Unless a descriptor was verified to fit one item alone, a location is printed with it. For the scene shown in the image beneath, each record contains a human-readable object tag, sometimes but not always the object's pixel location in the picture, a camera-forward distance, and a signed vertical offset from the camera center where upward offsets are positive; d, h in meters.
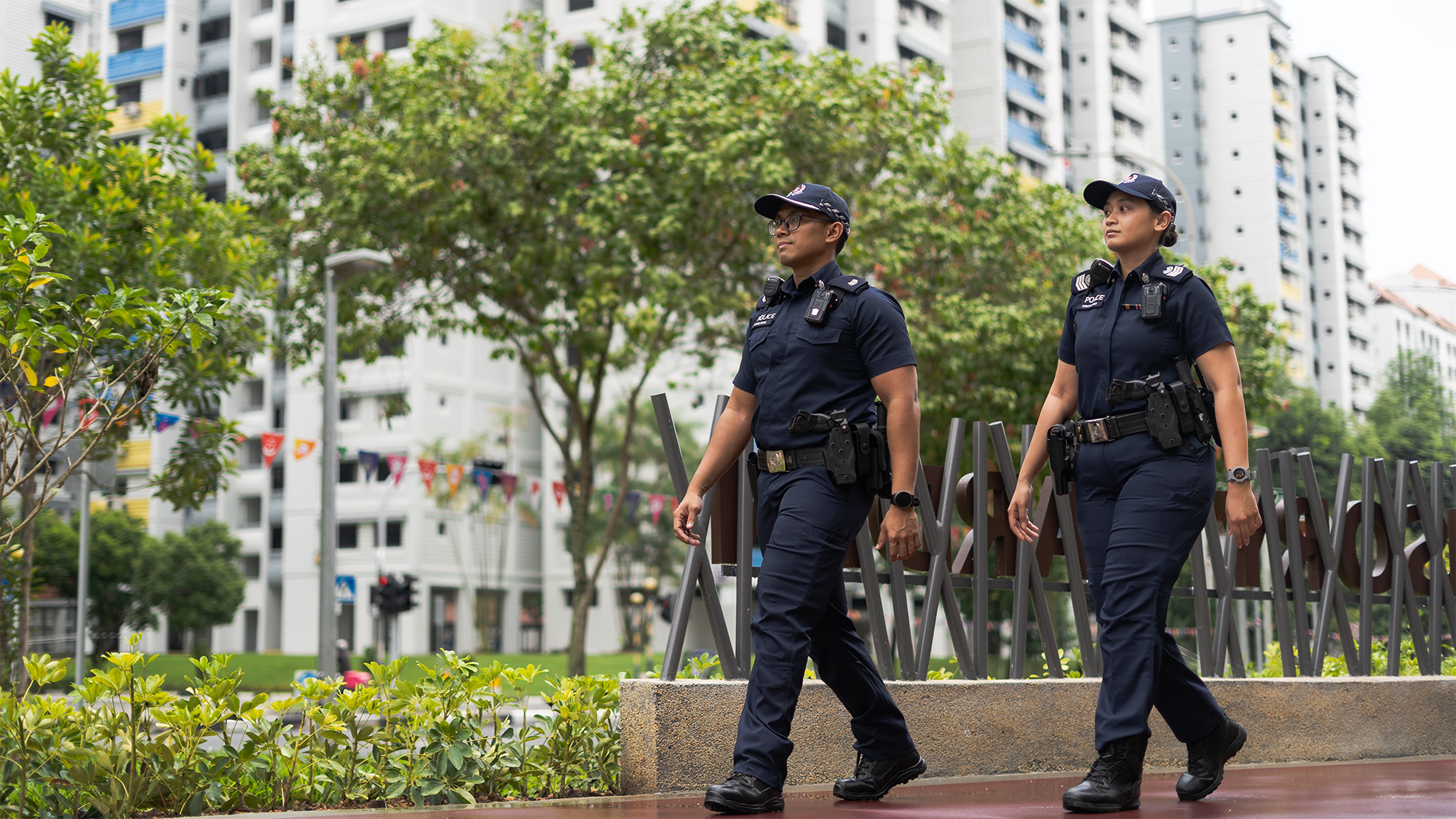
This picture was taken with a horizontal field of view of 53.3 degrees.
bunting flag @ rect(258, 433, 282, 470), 25.34 +2.75
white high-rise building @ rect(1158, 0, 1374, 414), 77.44 +23.00
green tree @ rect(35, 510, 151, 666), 39.78 +0.70
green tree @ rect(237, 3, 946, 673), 17.91 +5.44
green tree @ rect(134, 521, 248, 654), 40.84 +0.57
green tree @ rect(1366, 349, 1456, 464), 35.94 +4.77
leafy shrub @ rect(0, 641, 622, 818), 4.06 -0.43
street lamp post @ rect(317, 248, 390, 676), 18.12 +2.02
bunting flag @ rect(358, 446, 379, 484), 28.58 +2.73
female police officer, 4.07 +0.33
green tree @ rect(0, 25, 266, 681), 11.05 +3.03
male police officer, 4.04 +0.35
